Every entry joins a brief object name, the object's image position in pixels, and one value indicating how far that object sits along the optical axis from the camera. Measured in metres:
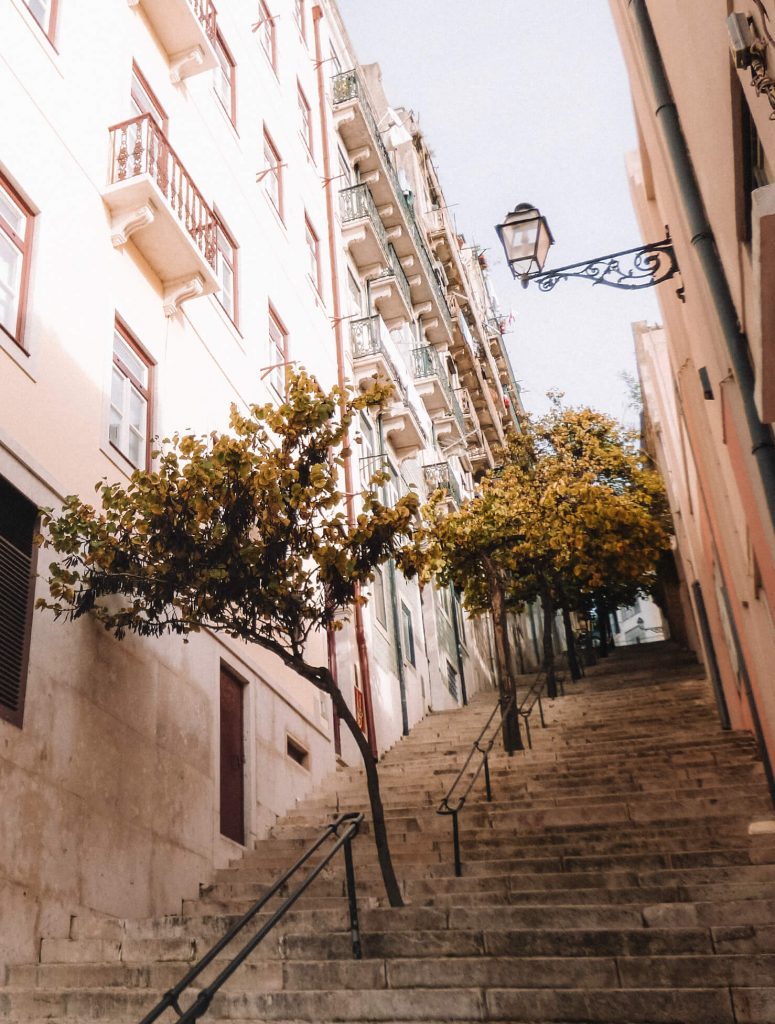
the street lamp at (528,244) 8.77
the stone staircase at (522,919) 6.23
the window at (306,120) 24.06
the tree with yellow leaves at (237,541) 9.56
